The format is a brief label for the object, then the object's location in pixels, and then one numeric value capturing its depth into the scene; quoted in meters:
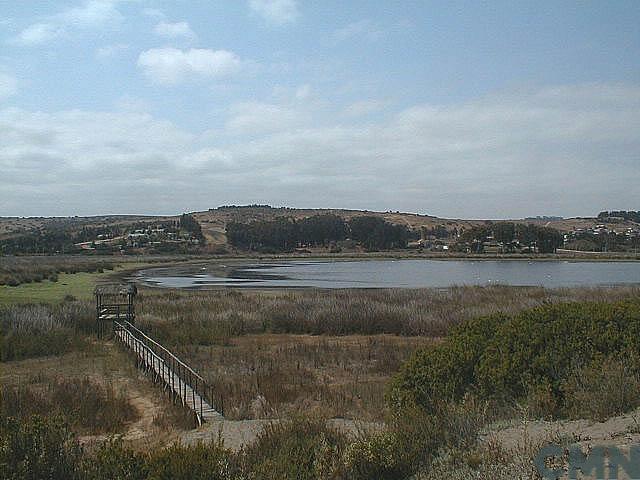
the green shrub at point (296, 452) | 6.09
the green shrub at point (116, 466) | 5.24
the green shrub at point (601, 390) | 7.02
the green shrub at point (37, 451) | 5.43
